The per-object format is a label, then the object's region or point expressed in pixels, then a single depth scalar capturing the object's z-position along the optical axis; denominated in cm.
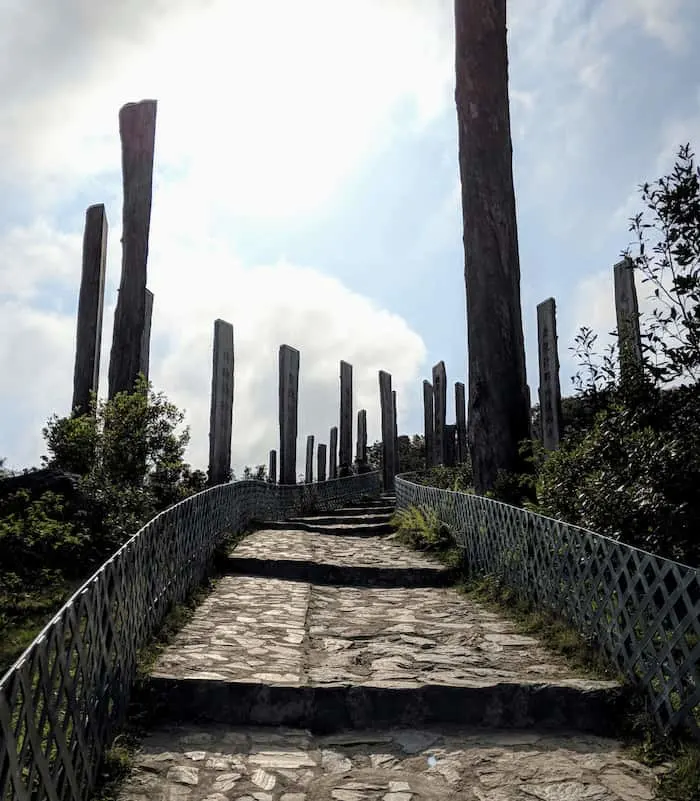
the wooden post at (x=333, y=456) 3073
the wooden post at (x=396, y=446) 2464
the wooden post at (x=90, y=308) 1140
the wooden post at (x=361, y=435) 2892
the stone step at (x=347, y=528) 1246
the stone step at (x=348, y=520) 1352
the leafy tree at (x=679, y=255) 590
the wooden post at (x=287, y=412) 1609
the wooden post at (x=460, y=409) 2494
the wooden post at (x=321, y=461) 3350
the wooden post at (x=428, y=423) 2500
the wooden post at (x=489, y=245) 991
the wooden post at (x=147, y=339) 1204
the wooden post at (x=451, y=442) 2762
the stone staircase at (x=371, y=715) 394
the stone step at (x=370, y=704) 480
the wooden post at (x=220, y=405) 1297
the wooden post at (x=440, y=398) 2316
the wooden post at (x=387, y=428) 2348
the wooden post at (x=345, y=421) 2161
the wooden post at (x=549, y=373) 1067
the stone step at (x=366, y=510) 1546
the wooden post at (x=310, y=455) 3484
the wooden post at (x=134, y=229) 1138
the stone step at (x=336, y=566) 863
